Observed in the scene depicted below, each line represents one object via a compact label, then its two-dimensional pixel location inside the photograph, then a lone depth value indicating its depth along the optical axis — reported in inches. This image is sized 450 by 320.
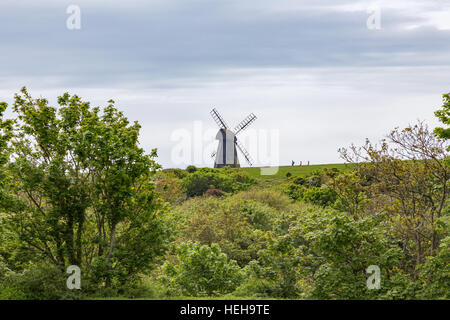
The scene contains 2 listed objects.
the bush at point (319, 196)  2178.4
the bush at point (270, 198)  2080.5
